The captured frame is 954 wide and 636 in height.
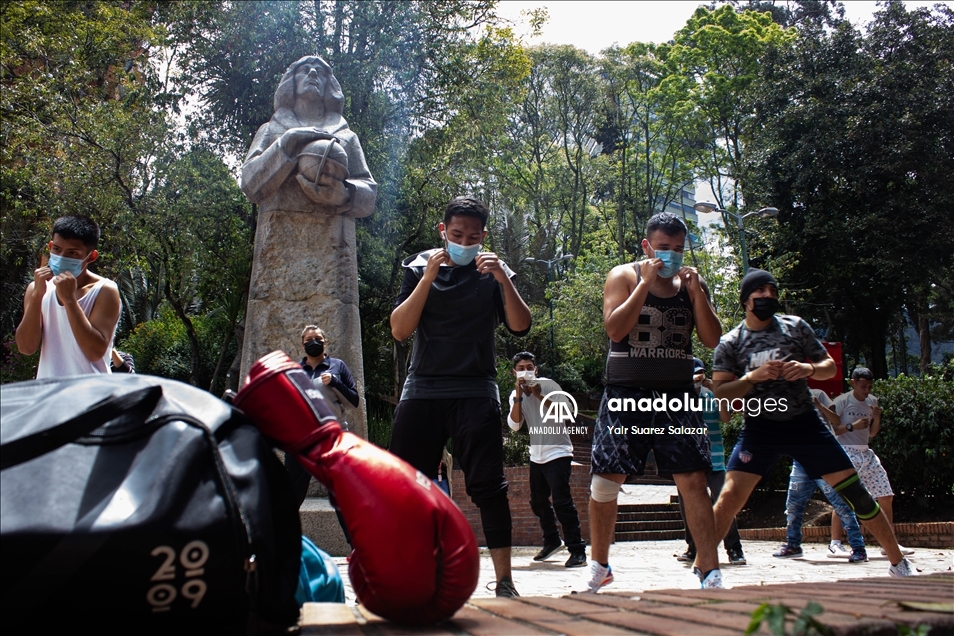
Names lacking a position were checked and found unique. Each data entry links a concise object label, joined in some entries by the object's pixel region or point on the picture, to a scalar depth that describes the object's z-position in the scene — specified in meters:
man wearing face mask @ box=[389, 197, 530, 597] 4.06
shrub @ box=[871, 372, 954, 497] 11.15
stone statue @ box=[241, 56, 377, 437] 8.05
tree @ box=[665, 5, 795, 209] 33.22
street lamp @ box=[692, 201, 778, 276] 22.19
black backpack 1.79
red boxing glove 2.25
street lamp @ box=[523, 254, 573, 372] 31.59
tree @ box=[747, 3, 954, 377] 25.75
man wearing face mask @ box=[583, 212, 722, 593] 4.15
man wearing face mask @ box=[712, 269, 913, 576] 4.58
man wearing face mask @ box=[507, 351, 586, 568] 8.12
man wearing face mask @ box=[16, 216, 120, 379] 4.16
